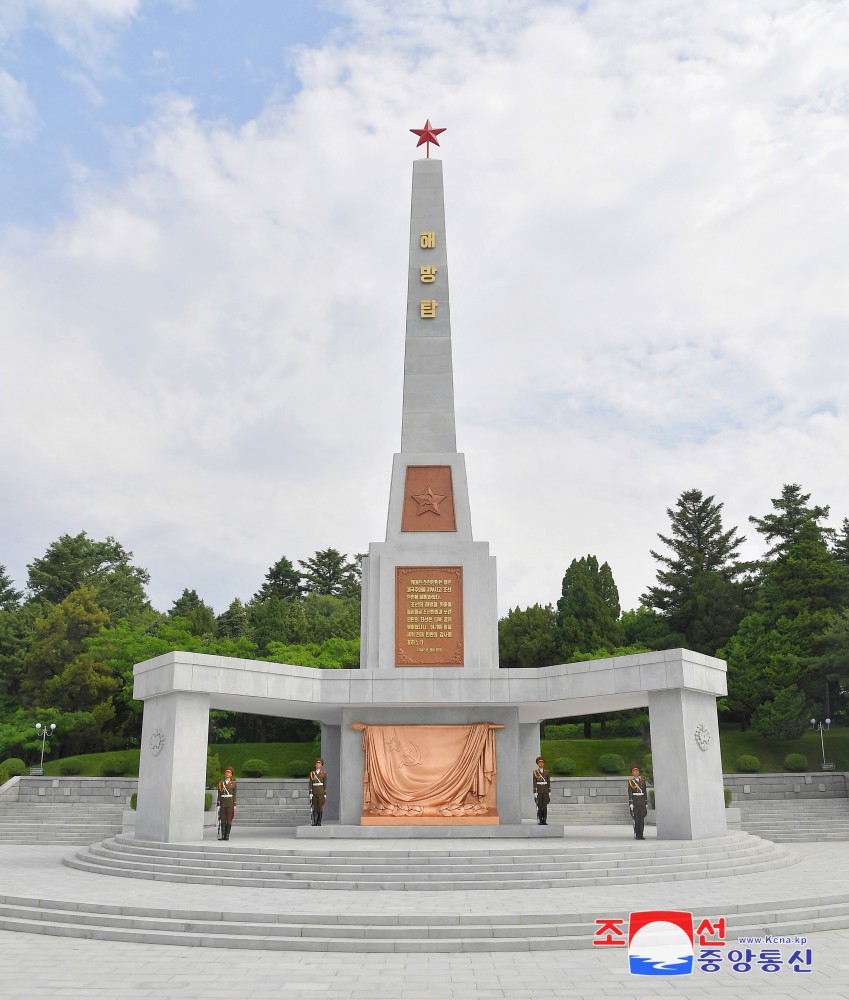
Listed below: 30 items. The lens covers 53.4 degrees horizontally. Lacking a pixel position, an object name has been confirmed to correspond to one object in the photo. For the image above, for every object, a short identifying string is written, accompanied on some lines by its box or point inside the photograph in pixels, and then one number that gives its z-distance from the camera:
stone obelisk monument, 15.81
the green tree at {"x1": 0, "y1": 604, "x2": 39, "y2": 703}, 39.72
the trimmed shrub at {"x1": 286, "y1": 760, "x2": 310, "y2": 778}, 30.23
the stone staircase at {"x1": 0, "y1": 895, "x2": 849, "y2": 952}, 8.84
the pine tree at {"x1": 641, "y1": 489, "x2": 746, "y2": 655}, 40.59
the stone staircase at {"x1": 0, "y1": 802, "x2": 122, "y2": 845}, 20.72
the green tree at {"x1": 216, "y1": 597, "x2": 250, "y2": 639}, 47.79
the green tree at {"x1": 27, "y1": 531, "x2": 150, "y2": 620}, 49.94
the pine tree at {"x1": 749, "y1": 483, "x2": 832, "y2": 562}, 41.38
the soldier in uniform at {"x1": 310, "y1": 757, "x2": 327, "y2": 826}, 17.58
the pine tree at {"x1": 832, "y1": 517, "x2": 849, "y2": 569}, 41.35
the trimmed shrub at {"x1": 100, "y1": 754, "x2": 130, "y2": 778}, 29.89
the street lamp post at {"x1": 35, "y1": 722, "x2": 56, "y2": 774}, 31.50
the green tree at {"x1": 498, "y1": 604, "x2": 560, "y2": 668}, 40.69
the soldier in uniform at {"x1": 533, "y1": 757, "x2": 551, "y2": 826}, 17.50
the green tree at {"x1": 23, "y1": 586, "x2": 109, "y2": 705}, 37.44
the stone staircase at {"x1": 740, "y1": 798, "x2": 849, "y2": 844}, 20.62
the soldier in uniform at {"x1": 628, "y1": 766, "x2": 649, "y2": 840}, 15.52
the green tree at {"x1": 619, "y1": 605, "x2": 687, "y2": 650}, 39.66
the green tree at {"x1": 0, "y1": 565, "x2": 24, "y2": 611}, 50.94
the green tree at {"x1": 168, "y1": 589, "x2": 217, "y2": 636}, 42.56
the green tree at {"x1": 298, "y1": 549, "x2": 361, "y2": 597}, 63.22
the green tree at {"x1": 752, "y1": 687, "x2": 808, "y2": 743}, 32.38
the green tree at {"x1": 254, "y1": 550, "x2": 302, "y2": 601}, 62.53
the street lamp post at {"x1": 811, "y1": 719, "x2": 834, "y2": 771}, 30.20
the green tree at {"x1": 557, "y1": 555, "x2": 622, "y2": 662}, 38.91
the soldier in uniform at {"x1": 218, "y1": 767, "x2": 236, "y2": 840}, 15.86
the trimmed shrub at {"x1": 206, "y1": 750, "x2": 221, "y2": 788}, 25.97
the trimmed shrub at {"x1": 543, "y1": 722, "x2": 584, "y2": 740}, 36.91
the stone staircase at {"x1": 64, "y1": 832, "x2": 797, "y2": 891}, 11.93
